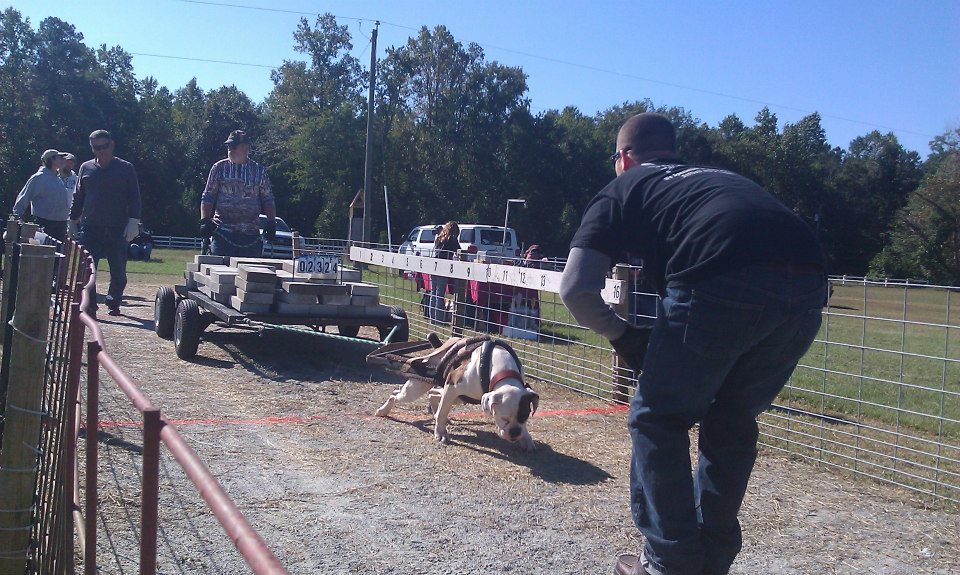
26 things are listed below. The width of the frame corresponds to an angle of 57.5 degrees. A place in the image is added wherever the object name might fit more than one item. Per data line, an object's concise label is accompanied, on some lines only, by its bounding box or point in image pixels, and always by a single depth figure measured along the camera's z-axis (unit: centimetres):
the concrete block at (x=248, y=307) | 762
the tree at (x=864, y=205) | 5028
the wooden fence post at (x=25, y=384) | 308
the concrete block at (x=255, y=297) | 762
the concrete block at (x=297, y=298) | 786
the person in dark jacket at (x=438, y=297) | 1065
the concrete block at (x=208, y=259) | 916
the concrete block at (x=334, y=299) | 805
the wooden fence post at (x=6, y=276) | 369
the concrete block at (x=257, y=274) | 763
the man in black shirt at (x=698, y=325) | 258
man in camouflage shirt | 945
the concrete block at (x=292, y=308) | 780
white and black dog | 526
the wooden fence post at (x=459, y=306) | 1006
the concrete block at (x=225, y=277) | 809
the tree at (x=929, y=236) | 4319
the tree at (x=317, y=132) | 4866
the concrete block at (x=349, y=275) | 862
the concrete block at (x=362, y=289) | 824
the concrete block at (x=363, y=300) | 823
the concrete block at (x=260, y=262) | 877
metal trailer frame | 761
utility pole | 2747
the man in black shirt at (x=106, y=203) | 981
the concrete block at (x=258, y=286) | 764
